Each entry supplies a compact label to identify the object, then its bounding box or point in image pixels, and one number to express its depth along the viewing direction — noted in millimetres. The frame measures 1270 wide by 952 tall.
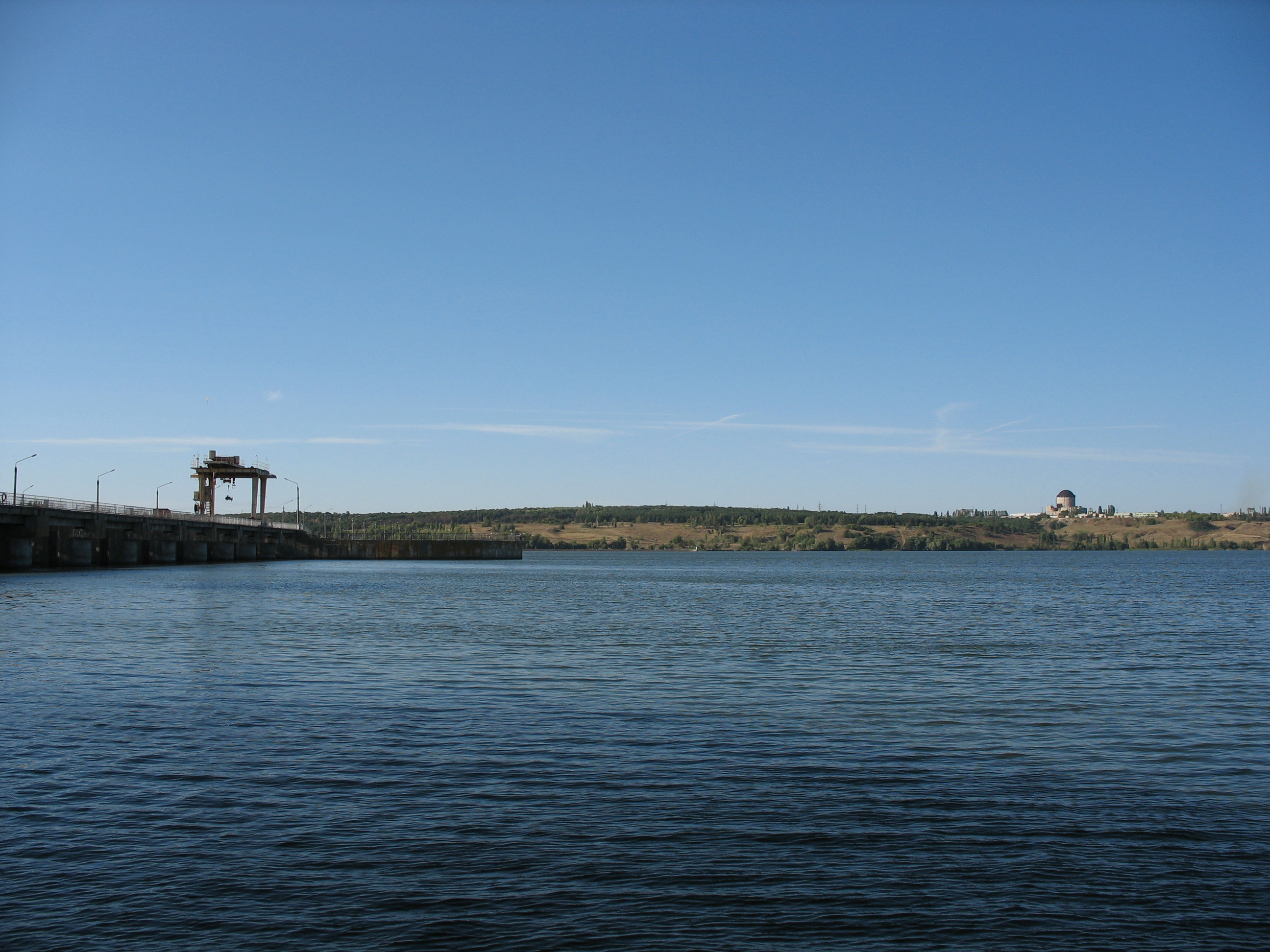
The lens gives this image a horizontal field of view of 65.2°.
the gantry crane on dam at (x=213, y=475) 162125
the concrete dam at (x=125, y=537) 96875
